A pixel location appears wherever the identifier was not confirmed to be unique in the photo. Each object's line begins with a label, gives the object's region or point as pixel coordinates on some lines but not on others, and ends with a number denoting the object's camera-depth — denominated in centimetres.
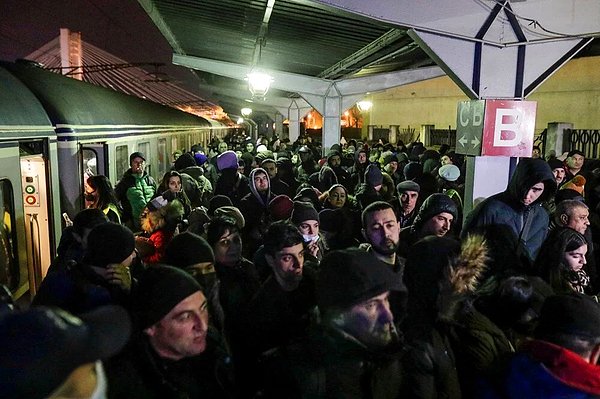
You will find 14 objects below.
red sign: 554
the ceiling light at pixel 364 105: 2084
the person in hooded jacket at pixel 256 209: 529
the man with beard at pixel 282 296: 269
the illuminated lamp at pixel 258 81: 1219
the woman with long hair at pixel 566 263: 314
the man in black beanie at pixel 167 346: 188
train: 556
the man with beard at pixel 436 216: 397
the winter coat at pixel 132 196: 731
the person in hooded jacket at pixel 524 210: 398
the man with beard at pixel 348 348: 194
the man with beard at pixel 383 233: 320
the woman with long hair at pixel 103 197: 561
